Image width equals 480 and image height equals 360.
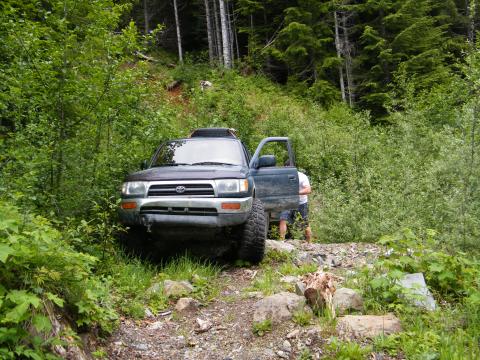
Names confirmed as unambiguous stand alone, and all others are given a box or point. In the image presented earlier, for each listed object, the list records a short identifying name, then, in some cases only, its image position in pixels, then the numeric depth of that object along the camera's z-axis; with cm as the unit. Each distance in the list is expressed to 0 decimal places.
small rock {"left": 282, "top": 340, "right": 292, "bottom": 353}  346
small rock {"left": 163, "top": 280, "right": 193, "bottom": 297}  466
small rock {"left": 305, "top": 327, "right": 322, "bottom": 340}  354
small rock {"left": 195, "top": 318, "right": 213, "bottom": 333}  397
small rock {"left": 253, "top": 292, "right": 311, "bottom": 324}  386
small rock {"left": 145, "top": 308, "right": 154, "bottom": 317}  425
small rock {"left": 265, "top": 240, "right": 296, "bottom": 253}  651
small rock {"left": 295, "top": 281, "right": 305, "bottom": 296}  429
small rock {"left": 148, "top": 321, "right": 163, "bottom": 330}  403
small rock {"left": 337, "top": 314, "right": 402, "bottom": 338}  351
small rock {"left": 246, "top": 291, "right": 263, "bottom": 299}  467
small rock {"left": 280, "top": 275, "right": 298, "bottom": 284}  500
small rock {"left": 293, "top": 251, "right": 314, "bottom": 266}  607
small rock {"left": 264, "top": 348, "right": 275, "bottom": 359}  341
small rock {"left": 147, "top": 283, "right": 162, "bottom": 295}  462
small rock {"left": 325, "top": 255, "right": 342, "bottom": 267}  607
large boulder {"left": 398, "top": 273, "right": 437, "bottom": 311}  373
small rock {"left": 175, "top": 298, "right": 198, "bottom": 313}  439
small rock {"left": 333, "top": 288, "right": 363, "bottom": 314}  398
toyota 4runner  522
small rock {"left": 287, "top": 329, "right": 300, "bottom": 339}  361
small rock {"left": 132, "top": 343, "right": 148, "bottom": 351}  359
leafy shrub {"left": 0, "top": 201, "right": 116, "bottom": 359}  244
